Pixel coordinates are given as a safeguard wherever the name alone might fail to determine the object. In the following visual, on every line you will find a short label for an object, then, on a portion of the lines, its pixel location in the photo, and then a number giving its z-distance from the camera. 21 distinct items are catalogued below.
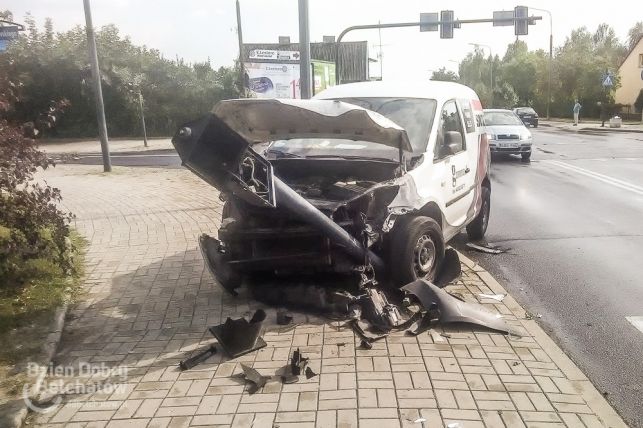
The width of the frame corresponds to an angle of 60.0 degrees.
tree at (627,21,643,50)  101.06
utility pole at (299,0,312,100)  11.60
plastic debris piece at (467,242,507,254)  7.33
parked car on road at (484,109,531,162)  18.52
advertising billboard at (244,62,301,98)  28.38
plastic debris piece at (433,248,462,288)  5.64
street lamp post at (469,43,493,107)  67.93
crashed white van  4.42
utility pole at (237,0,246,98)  26.97
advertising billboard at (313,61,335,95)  26.88
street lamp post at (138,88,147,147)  23.43
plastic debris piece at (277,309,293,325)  4.80
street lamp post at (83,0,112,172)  14.32
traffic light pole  21.89
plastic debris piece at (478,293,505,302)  5.43
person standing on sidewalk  39.78
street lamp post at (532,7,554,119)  47.11
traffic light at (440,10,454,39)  22.62
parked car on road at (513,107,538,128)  40.66
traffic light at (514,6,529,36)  22.83
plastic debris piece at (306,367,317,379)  3.86
